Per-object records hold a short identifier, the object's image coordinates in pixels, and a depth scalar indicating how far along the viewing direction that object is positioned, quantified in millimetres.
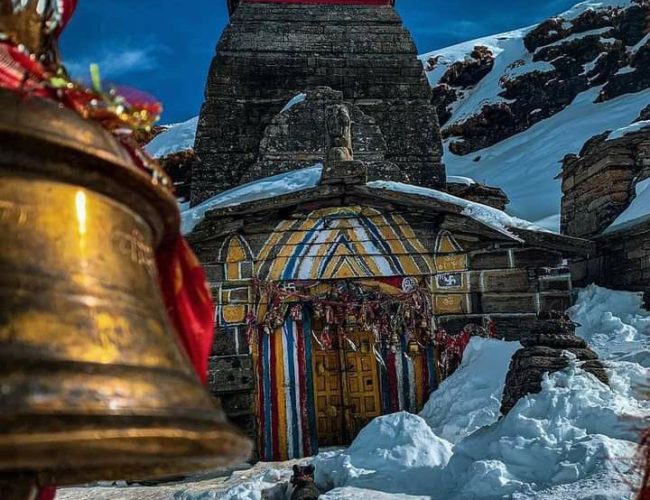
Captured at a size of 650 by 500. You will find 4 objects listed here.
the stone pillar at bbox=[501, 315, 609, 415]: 8438
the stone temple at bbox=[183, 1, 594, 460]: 11492
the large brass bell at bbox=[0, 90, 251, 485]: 976
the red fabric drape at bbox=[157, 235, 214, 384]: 1763
